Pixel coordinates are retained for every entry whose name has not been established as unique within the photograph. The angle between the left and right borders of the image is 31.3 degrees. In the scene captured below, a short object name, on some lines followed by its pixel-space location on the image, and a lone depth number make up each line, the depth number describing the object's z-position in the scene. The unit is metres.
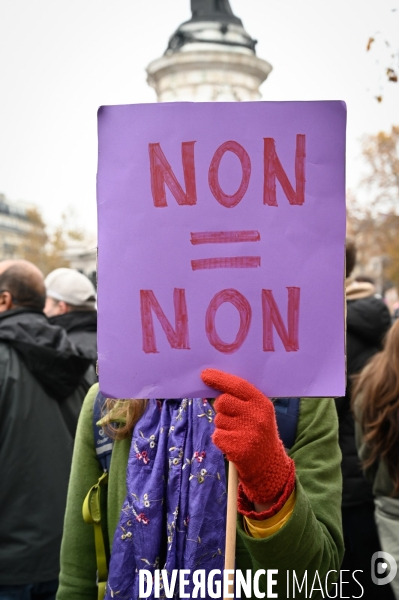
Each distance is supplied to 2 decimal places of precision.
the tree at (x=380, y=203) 30.89
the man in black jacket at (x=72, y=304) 4.35
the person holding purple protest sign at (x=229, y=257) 1.49
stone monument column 13.76
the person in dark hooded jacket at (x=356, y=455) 3.30
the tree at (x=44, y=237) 34.66
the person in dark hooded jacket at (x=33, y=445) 2.93
